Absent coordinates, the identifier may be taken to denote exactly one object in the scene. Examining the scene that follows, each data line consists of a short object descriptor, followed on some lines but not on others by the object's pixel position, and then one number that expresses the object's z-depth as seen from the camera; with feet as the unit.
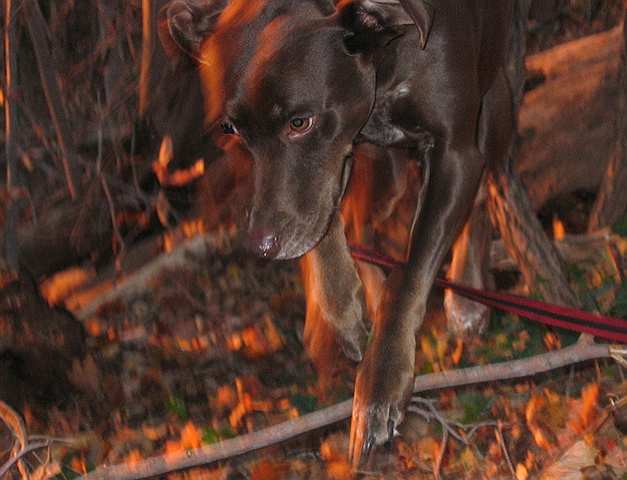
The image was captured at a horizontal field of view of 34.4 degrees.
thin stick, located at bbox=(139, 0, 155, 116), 14.96
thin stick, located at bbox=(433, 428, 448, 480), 10.04
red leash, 8.98
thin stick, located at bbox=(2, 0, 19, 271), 15.56
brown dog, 9.77
